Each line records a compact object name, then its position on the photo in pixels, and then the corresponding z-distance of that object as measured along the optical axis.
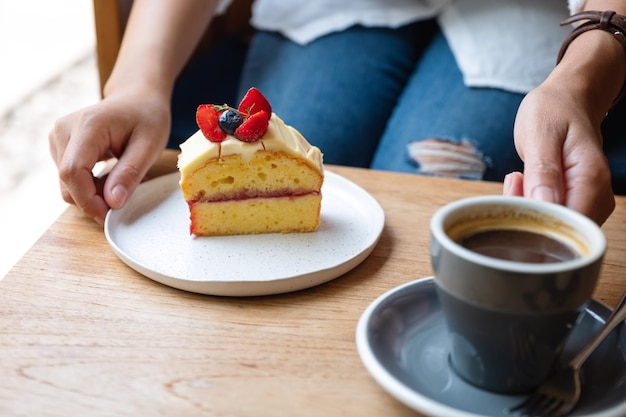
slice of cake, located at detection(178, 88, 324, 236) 0.97
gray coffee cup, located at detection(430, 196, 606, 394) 0.60
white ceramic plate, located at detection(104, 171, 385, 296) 0.87
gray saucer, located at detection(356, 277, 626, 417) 0.65
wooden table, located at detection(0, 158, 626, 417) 0.69
